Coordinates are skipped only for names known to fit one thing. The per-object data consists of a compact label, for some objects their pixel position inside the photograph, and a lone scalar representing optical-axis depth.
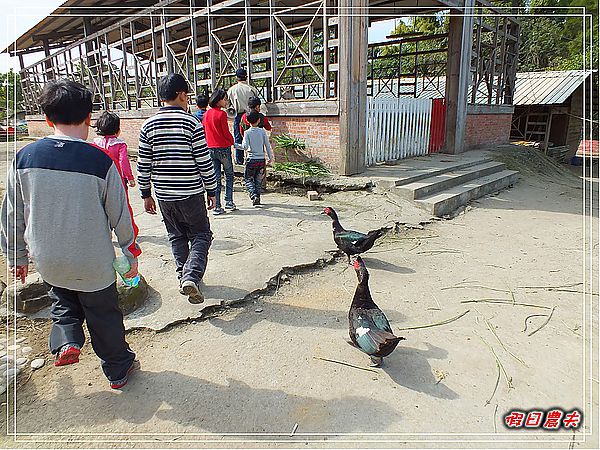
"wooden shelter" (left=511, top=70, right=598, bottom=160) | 16.41
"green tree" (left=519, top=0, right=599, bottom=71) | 26.86
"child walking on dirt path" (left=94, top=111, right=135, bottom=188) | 4.20
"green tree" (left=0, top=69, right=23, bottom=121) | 27.72
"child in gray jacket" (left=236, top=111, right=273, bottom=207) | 6.39
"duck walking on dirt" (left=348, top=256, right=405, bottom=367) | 2.57
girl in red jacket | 5.89
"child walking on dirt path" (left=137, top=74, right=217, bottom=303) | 3.27
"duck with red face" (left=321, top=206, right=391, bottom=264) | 4.25
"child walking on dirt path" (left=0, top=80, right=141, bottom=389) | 2.12
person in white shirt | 7.54
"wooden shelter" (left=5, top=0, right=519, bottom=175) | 7.49
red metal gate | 10.23
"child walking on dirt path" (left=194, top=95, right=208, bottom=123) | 6.65
